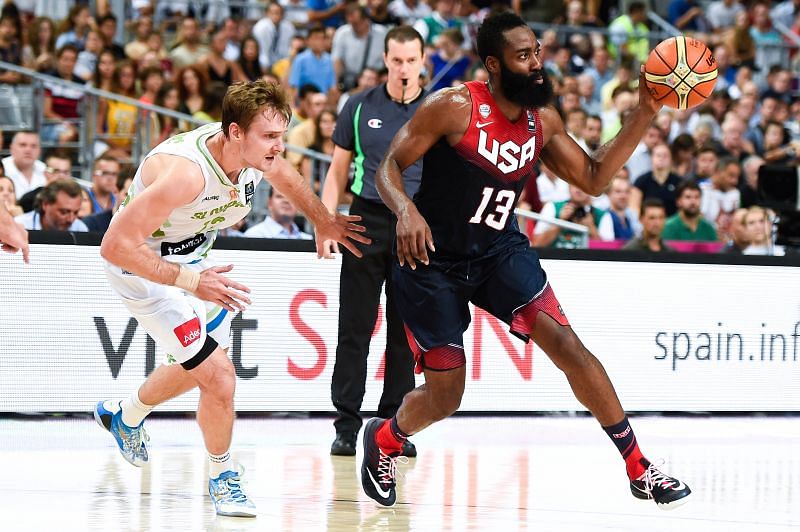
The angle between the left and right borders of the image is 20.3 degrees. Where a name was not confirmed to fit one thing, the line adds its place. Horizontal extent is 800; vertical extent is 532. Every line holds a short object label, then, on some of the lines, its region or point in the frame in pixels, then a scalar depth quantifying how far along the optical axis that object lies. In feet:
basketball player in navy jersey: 32.35
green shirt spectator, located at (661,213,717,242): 69.82
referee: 43.36
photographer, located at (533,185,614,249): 68.68
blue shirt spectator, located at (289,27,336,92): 83.02
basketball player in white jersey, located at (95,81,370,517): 30.54
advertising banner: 49.57
